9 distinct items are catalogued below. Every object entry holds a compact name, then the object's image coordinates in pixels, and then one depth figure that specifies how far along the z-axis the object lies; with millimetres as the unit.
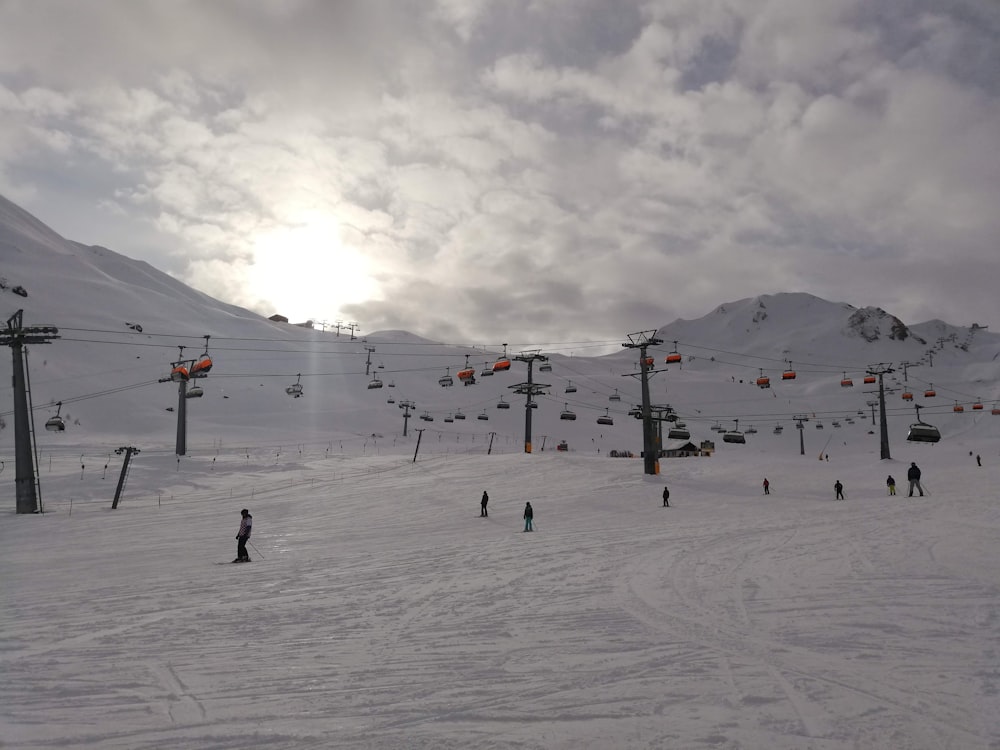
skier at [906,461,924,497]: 27616
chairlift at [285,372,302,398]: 62031
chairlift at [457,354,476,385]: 44812
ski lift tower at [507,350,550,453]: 46597
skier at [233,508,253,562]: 15055
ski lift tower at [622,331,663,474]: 36812
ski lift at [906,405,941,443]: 45656
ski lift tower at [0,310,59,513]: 24172
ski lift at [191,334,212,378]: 34656
